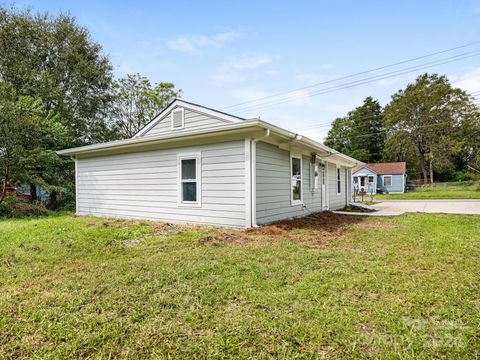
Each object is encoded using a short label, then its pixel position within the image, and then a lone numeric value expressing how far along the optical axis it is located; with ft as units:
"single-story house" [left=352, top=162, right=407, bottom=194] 91.97
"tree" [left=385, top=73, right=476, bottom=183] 96.84
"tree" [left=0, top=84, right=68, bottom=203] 29.30
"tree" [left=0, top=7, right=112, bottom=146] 42.34
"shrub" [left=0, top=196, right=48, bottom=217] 30.83
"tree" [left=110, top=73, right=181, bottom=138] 63.57
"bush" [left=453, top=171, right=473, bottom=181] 104.55
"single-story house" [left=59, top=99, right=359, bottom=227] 19.77
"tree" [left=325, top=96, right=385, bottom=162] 125.70
